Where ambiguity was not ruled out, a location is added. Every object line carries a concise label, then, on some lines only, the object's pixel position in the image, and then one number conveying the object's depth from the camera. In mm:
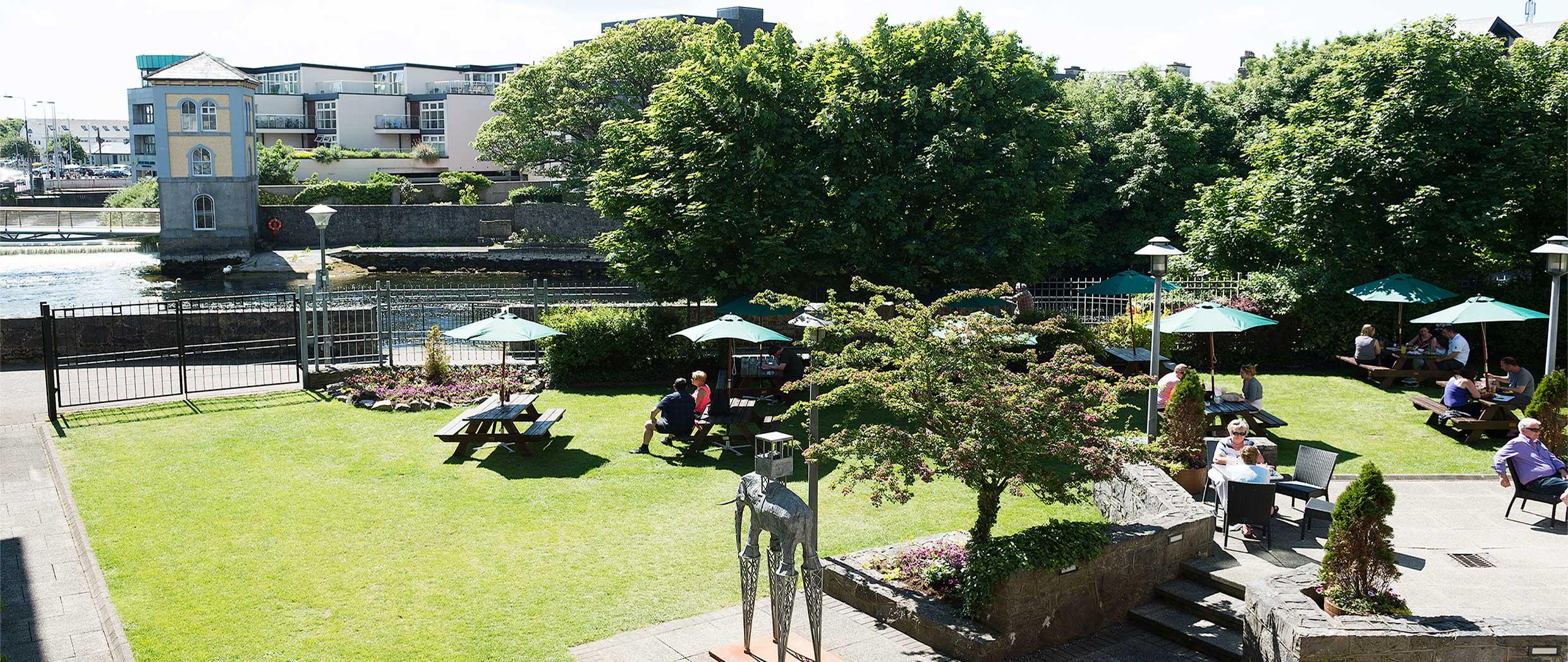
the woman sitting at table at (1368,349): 20328
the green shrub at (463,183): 66875
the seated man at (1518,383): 16188
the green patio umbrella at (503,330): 16281
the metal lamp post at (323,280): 20750
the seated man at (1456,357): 19672
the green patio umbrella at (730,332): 16297
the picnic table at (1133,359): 19891
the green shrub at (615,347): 20469
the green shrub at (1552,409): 13984
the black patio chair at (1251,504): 10844
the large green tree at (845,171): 20609
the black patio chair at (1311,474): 11805
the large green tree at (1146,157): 39156
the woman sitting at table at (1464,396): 16500
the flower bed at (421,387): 18688
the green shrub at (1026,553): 9195
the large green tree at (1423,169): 20703
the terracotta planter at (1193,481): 12703
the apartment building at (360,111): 88812
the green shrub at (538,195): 63312
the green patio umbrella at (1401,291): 20000
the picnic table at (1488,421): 15938
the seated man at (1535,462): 11844
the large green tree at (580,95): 55500
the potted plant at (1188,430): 12711
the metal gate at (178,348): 20266
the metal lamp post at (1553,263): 14781
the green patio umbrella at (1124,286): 21966
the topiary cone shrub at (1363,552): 8086
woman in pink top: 16234
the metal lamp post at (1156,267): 14234
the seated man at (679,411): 15258
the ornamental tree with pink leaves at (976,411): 9562
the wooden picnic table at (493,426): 15406
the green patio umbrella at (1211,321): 16219
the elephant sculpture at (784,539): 8266
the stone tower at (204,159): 53344
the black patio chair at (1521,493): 11836
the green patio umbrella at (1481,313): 17000
